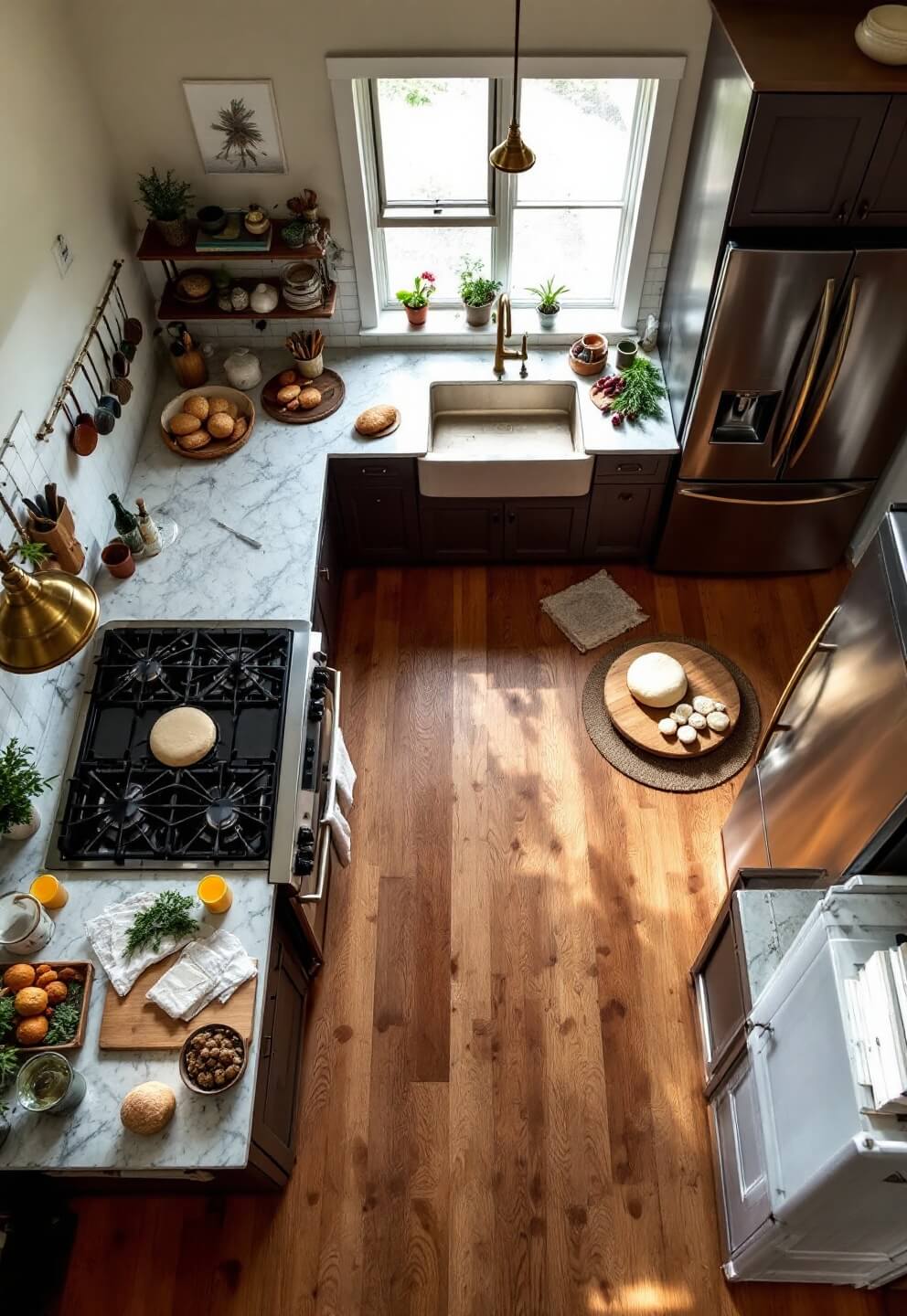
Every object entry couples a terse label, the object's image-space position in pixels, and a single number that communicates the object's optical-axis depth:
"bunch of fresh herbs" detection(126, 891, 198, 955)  2.57
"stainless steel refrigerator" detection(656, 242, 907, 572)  3.14
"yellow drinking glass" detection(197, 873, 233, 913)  2.59
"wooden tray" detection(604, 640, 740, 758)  3.82
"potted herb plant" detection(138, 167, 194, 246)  3.61
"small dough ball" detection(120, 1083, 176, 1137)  2.28
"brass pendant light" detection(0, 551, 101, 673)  1.95
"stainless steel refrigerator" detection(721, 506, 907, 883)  2.19
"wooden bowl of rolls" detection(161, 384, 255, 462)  3.80
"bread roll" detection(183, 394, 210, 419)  3.87
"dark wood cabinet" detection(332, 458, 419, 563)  3.97
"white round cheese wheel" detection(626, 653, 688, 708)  3.85
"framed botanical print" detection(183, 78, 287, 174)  3.40
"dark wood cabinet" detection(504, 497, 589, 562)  4.14
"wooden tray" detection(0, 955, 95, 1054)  2.42
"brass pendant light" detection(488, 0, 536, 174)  2.68
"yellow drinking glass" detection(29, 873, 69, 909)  2.62
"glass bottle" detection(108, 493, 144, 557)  3.35
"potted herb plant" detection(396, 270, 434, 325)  4.12
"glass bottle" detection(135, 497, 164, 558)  3.42
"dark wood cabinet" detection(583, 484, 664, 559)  4.09
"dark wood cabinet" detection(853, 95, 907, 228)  2.81
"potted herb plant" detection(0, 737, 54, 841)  2.56
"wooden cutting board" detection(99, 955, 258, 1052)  2.44
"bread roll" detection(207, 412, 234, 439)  3.81
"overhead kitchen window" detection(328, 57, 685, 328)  3.42
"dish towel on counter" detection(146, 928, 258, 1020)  2.47
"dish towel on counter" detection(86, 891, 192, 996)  2.53
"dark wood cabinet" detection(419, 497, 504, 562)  4.15
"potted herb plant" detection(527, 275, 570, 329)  4.08
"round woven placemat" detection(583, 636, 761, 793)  3.80
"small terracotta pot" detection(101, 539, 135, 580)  3.35
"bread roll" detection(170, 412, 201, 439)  3.80
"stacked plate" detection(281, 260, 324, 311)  3.82
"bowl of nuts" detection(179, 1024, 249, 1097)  2.34
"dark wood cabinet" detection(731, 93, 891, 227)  2.78
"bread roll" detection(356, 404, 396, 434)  3.92
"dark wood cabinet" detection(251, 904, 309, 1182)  2.64
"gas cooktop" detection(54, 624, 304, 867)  2.78
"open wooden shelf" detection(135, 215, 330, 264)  3.65
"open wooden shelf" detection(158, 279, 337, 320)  3.84
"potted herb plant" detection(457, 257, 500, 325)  4.11
